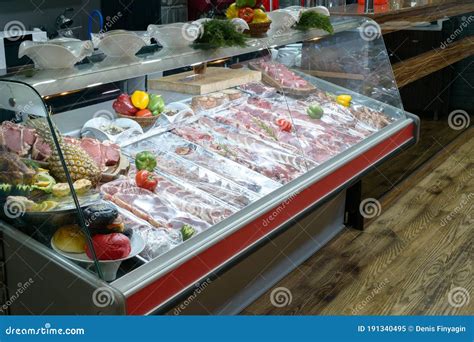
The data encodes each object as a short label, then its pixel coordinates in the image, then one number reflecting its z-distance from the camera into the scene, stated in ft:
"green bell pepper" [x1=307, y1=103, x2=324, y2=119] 13.46
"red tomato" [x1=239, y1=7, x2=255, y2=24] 11.62
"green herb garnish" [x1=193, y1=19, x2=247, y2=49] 10.35
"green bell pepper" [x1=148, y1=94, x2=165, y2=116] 10.85
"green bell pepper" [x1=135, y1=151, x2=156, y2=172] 9.79
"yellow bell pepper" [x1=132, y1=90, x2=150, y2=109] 10.64
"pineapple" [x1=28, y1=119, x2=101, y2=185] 7.69
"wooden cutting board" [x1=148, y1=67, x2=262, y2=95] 11.18
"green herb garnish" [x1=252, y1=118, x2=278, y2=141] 11.94
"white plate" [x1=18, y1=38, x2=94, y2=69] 8.09
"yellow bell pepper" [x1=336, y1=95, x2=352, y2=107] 14.48
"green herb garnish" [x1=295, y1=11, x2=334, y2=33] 13.10
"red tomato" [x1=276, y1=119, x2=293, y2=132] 12.24
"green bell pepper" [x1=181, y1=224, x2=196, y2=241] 8.44
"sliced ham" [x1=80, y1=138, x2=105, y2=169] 9.17
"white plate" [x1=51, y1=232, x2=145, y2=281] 7.23
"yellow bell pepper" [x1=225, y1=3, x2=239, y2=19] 11.92
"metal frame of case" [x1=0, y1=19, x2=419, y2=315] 7.09
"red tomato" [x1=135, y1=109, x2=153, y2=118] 10.58
